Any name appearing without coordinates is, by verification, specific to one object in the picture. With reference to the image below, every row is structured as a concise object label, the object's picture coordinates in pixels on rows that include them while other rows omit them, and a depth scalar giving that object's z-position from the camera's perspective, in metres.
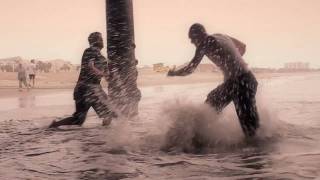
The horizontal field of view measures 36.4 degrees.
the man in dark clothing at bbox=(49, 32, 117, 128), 8.45
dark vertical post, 9.24
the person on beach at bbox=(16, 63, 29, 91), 24.60
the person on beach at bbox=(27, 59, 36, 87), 26.36
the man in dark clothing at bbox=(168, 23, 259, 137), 6.08
